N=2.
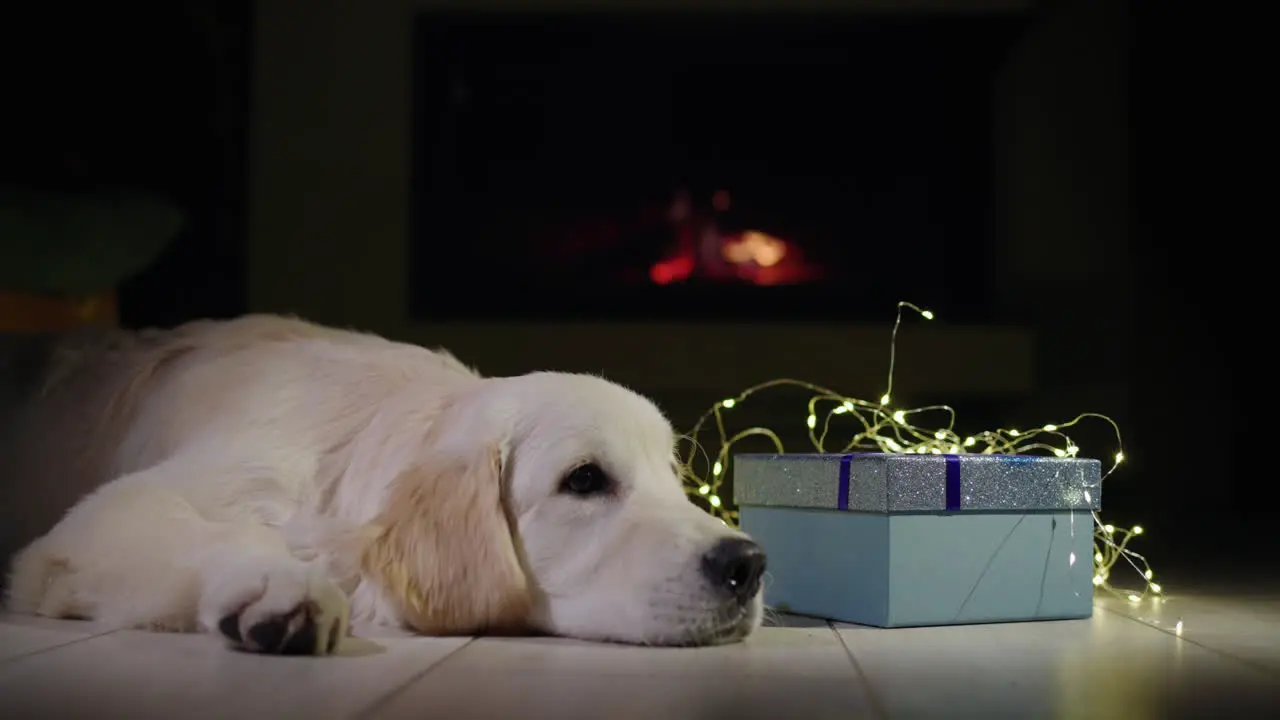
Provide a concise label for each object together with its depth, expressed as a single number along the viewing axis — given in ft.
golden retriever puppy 5.47
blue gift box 6.30
